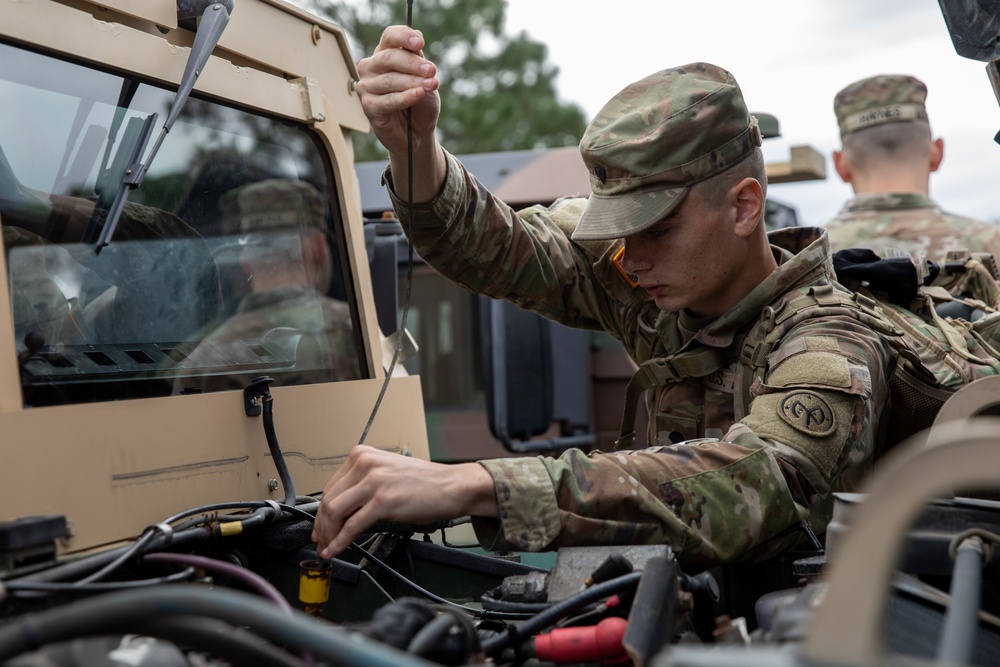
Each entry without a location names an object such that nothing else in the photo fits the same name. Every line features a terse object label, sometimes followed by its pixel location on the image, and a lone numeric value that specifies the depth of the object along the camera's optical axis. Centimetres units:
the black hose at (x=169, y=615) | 103
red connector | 143
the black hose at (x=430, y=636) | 128
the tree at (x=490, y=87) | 1558
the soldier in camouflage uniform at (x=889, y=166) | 482
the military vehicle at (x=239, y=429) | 111
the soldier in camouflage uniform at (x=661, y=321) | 178
